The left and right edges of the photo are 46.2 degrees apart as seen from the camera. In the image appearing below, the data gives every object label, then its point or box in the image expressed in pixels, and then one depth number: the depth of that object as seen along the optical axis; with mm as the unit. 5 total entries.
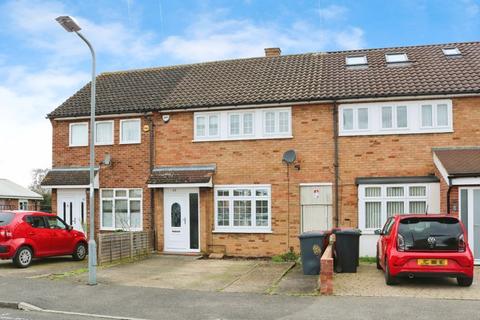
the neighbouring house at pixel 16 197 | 38750
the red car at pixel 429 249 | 11172
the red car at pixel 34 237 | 14844
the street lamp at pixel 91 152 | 11566
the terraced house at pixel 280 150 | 16750
